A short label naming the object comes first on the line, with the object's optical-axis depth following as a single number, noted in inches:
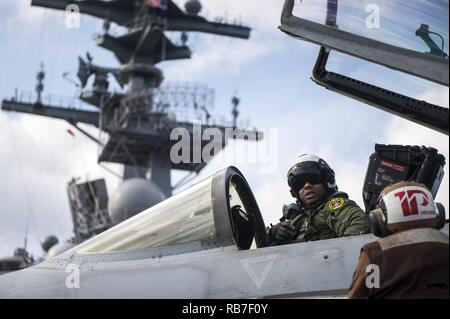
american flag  1411.2
